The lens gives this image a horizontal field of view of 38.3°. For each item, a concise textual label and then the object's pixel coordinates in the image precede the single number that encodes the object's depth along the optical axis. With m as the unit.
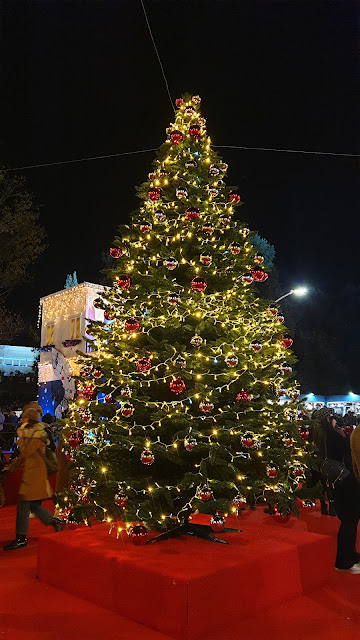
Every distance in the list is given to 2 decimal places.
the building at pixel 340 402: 27.08
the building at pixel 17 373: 43.91
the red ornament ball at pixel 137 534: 4.69
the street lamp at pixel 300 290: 13.65
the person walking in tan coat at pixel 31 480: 6.33
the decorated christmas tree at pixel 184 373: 5.34
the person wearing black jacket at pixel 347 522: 5.48
